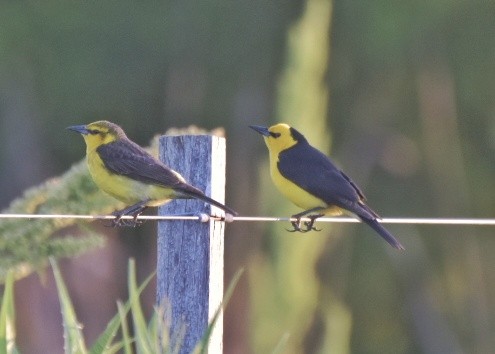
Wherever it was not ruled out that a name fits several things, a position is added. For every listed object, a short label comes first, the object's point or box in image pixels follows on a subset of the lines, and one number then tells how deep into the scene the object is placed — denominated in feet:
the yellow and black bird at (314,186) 37.91
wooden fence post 28.60
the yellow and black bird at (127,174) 33.93
